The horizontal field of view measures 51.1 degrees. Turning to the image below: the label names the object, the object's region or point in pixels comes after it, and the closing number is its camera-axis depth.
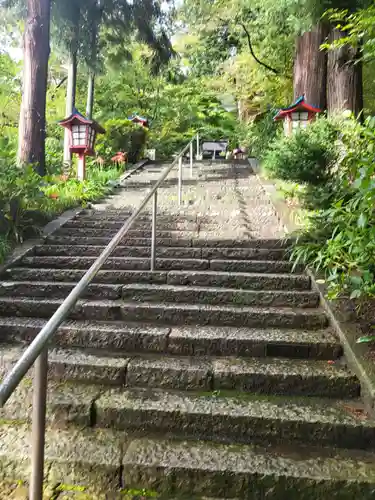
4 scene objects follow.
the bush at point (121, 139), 10.15
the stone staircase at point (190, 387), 1.87
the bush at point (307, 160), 4.69
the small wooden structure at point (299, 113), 7.03
